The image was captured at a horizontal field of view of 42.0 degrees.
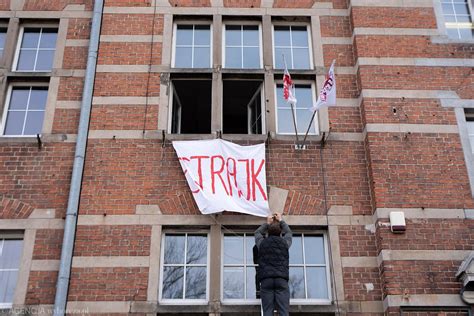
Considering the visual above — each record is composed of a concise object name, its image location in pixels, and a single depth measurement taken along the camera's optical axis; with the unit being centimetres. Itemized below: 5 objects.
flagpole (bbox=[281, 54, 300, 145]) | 1034
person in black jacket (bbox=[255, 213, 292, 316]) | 862
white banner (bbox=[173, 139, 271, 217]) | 988
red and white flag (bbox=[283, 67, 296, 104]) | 1015
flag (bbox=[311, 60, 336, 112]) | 1000
